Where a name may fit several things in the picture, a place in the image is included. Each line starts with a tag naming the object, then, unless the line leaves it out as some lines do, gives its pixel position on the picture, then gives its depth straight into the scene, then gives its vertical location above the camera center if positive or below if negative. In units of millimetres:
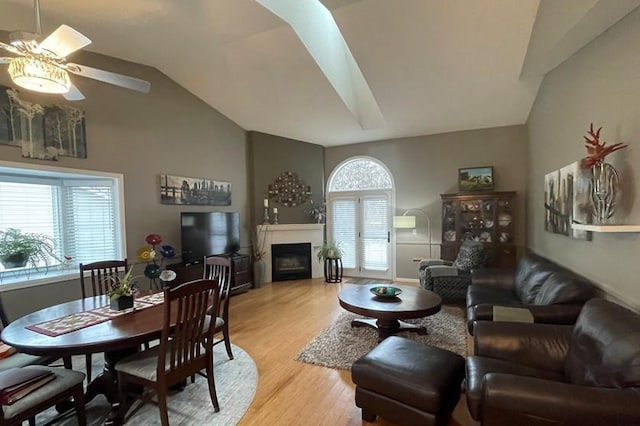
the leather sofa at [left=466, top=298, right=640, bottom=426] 1371 -953
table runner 2051 -792
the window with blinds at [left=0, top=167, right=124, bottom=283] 3400 -17
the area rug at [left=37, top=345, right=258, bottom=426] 2234 -1547
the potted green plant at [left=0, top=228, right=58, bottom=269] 3236 -379
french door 6691 -609
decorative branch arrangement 2182 +326
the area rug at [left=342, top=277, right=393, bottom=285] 6457 -1674
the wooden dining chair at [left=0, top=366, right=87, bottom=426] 1693 -1103
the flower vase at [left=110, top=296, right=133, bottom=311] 2439 -740
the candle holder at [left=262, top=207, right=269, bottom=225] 6488 -248
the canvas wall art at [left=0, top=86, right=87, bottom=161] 3156 +954
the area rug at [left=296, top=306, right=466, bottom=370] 3111 -1566
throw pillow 4691 -895
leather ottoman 1910 -1192
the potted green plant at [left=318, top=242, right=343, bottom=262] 6473 -1019
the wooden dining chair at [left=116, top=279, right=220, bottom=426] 1997 -1035
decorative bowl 3508 -1049
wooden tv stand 4633 -1052
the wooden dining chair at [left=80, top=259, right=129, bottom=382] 2941 -637
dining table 1830 -801
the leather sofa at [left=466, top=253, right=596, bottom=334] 2553 -967
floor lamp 5949 -395
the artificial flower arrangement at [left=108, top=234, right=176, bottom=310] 2439 -640
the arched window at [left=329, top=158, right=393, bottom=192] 6754 +617
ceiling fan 1936 +1036
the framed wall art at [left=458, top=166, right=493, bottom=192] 5668 +396
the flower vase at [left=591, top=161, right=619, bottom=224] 2240 +48
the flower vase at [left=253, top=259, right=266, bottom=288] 6145 -1341
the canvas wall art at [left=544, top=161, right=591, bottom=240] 2656 -34
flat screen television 4828 -441
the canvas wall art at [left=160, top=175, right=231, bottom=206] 4742 +301
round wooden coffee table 3098 -1108
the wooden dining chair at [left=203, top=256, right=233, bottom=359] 3094 -742
